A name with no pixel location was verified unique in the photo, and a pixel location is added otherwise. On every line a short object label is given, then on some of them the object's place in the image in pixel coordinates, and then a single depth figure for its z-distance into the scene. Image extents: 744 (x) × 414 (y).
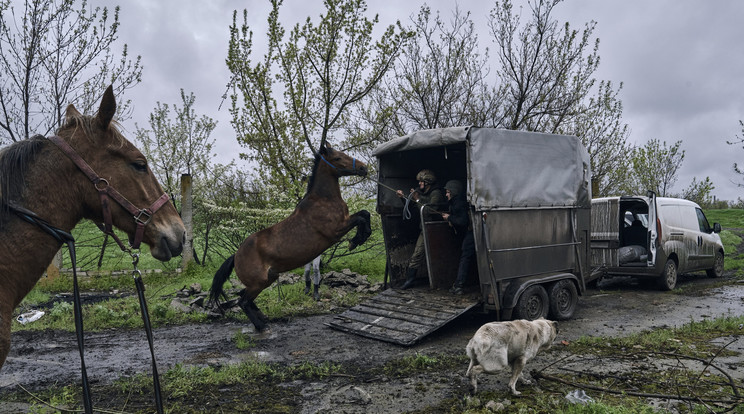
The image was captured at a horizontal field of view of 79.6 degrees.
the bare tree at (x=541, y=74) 14.23
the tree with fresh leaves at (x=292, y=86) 10.66
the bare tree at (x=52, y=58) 11.37
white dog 4.36
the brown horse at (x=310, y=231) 7.07
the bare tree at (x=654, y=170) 26.36
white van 10.62
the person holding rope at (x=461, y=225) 7.52
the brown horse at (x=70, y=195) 2.31
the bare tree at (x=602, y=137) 17.42
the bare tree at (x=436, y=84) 14.31
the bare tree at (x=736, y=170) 15.39
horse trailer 6.77
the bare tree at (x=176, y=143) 19.84
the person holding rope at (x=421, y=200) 8.16
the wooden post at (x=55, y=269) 12.01
